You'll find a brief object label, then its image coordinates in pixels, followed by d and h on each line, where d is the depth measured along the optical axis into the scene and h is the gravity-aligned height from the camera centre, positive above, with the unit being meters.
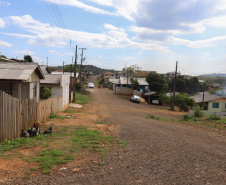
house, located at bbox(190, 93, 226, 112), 35.55 -3.59
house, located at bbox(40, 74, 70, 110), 19.97 -0.47
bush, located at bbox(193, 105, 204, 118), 20.78 -3.07
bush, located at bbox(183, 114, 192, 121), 19.30 -3.30
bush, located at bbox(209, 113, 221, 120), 18.56 -3.07
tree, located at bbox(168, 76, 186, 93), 63.95 -0.53
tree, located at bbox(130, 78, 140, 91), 47.09 -0.65
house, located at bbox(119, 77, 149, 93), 53.91 -0.65
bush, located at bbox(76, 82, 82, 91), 47.90 -1.62
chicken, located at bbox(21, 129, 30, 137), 8.05 -2.14
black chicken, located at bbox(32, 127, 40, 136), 8.22 -2.11
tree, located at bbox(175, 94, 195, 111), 33.75 -3.25
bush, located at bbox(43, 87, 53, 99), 18.82 -1.26
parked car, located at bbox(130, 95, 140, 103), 40.62 -3.49
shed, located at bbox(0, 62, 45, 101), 11.59 +0.08
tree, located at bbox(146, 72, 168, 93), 53.59 -0.29
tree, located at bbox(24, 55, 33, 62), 51.07 +5.23
